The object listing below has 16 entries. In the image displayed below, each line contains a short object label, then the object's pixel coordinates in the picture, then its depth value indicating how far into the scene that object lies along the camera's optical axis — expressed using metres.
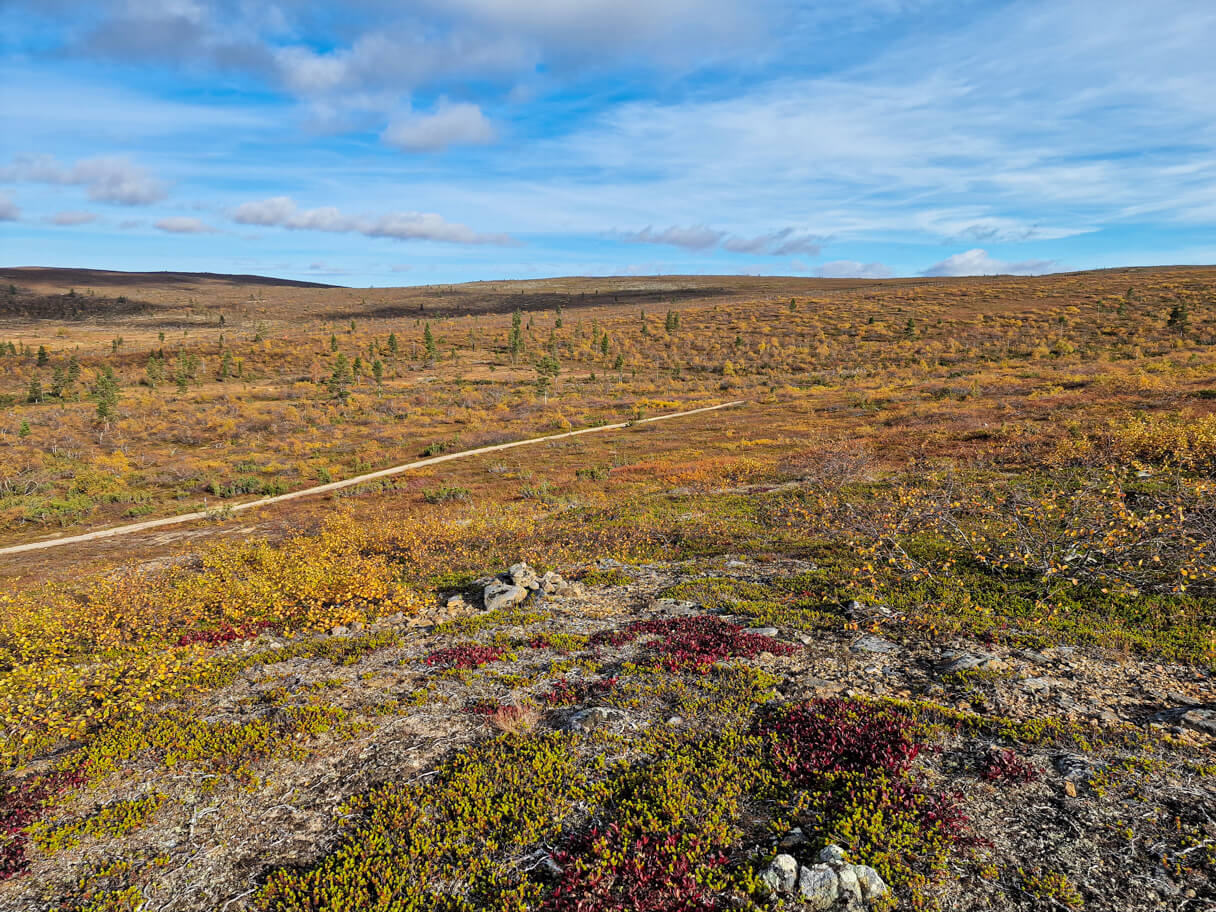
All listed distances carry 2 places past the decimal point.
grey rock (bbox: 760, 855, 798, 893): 5.35
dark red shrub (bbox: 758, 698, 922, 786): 6.79
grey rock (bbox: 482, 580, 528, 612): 12.78
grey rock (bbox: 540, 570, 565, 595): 13.44
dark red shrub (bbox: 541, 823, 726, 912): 5.28
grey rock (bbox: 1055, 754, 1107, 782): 6.38
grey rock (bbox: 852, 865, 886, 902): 5.23
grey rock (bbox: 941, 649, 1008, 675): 8.65
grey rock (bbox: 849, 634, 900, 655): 9.69
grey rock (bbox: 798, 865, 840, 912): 5.21
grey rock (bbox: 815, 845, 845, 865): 5.49
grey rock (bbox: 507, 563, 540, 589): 13.59
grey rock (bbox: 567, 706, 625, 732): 7.92
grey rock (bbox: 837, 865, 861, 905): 5.21
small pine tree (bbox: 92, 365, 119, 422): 49.87
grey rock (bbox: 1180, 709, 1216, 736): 6.90
